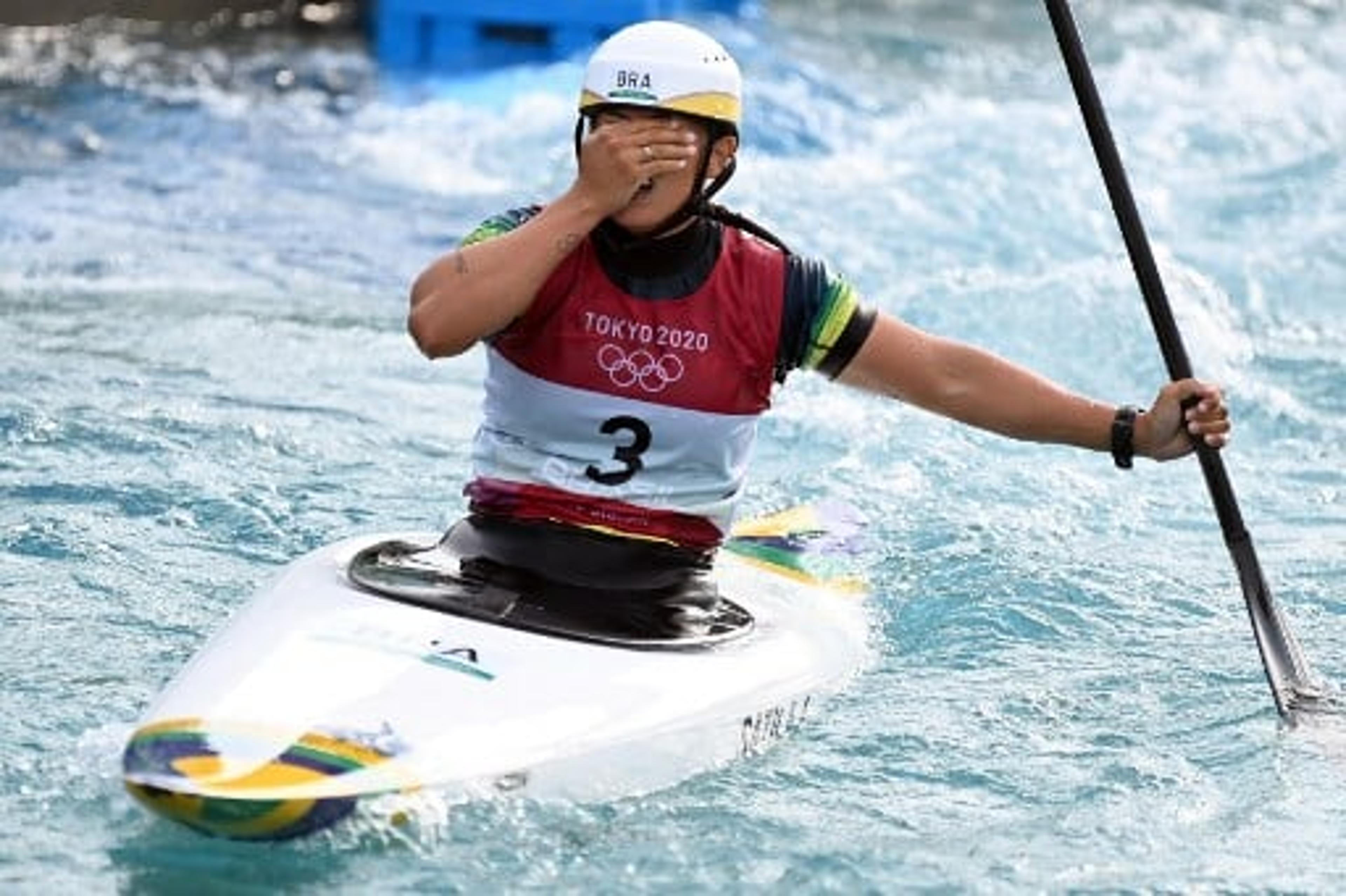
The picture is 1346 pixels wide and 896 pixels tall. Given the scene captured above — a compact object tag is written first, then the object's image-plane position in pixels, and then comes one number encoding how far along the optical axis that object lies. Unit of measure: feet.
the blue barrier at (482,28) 83.92
